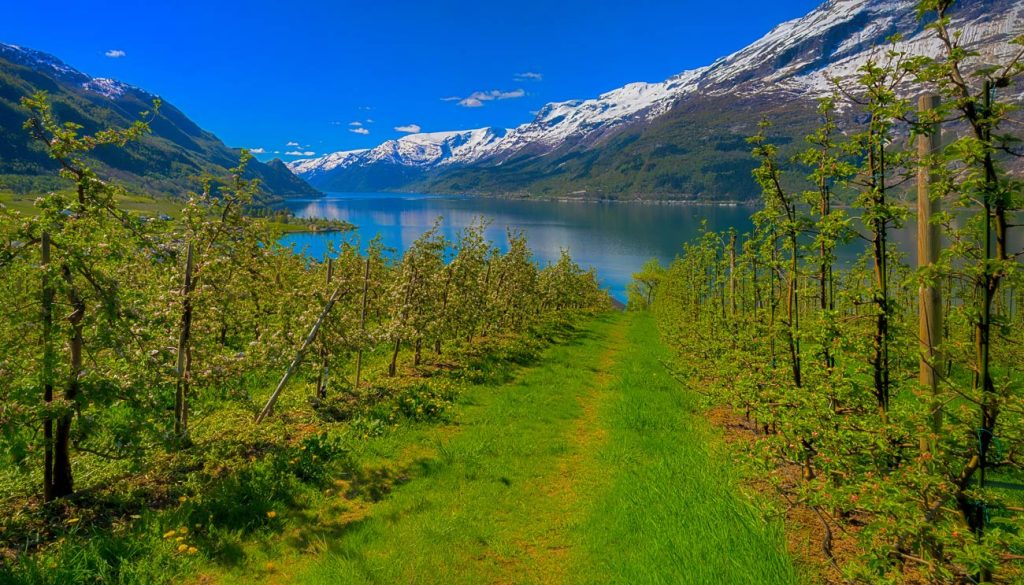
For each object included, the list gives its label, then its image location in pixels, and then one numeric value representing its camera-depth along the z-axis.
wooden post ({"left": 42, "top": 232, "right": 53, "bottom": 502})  5.82
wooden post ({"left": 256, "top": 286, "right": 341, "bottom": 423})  10.05
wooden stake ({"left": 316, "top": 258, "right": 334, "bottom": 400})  11.06
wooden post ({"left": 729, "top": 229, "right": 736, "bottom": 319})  12.92
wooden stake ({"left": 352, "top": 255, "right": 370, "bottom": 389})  13.66
